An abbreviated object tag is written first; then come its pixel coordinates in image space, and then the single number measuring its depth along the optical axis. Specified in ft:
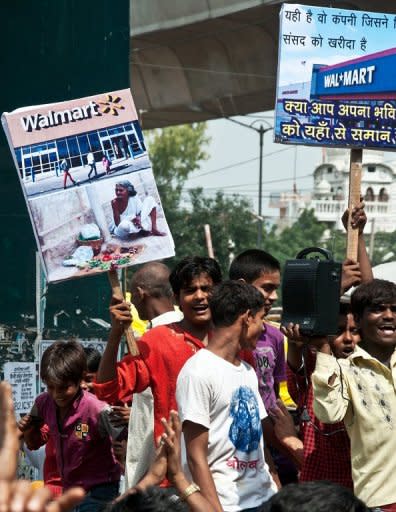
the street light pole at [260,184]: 130.52
